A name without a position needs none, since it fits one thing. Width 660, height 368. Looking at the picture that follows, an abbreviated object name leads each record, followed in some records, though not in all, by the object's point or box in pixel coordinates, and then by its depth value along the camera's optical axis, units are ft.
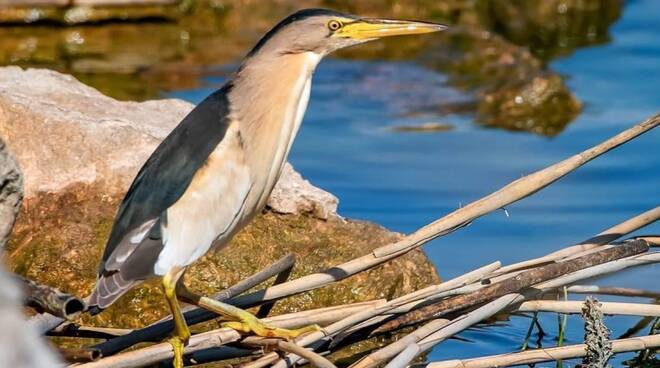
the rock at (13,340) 10.77
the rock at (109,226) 33.14
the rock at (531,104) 60.44
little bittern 26.68
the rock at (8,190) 20.56
